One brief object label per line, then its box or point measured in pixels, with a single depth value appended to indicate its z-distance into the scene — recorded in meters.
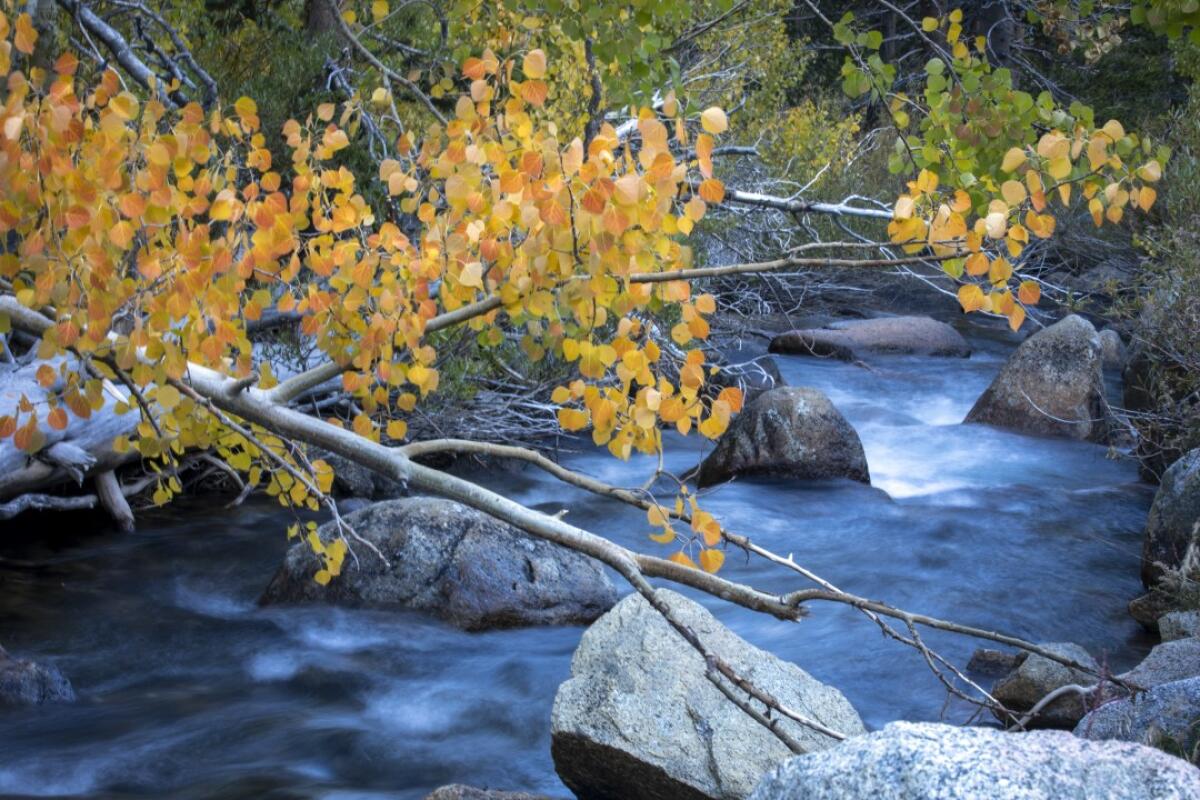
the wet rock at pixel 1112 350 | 15.61
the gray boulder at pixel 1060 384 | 12.45
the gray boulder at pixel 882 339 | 15.89
